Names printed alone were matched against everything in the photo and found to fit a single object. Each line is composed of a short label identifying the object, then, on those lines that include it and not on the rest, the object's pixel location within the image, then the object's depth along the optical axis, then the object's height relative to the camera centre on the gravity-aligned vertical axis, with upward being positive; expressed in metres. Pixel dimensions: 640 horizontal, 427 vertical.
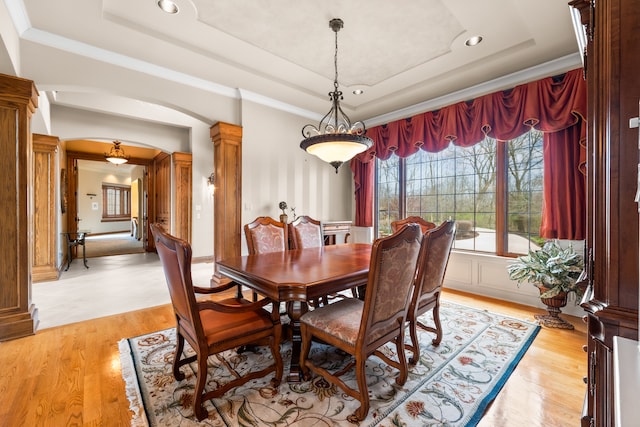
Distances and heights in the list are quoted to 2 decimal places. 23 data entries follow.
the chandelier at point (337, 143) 2.43 +0.63
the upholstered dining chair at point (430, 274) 1.94 -0.46
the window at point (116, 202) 11.27 +0.54
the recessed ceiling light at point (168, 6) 2.25 +1.72
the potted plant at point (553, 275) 2.69 -0.64
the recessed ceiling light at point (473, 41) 2.69 +1.68
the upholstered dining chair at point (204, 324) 1.46 -0.67
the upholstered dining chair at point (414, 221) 3.04 -0.13
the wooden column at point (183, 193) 5.79 +0.45
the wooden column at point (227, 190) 3.79 +0.32
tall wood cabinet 0.79 +0.08
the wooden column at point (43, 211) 4.21 +0.07
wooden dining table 1.63 -0.41
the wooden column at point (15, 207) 2.38 +0.07
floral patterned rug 1.51 -1.11
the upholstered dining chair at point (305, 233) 3.28 -0.25
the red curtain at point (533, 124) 2.87 +1.08
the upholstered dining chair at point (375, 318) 1.47 -0.66
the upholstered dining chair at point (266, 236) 2.89 -0.24
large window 3.42 +0.30
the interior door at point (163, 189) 6.13 +0.59
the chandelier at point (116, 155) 6.34 +1.38
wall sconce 5.81 +0.66
